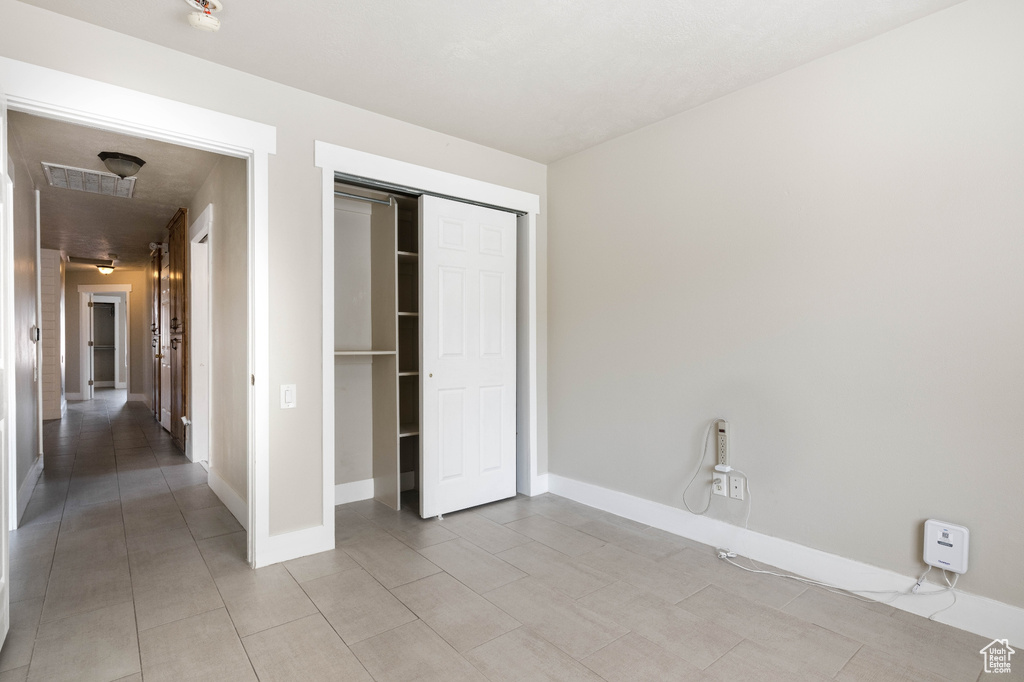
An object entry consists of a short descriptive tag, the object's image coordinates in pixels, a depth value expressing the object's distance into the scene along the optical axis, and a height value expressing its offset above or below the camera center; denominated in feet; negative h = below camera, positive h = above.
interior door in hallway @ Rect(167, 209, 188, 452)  17.53 +0.60
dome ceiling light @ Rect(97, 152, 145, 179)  12.11 +3.90
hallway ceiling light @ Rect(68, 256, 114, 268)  28.65 +3.93
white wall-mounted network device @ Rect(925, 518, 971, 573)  7.34 -2.98
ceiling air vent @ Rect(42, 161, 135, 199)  13.82 +4.20
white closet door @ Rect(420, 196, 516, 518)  11.84 -0.53
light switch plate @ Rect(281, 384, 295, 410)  9.62 -1.13
